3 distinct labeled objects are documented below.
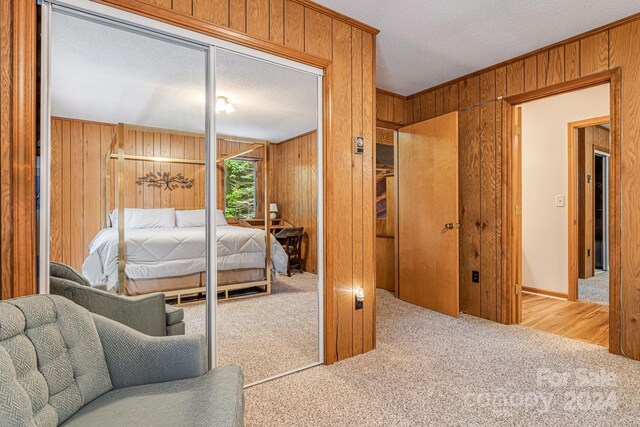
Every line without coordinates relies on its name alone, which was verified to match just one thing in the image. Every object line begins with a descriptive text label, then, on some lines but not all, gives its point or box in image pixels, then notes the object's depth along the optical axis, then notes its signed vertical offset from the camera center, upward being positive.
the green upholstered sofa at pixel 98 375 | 1.00 -0.55
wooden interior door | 3.33 +0.00
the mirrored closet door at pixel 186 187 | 1.66 +0.17
